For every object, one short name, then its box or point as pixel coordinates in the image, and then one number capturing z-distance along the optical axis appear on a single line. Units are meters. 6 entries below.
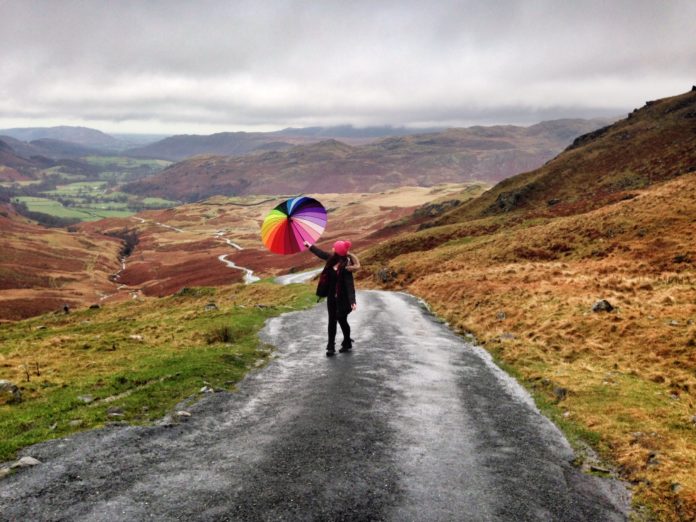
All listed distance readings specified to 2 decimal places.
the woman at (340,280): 15.83
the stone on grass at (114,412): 11.20
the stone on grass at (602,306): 21.13
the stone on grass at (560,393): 13.48
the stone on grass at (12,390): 13.57
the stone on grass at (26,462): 8.23
